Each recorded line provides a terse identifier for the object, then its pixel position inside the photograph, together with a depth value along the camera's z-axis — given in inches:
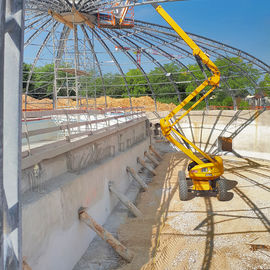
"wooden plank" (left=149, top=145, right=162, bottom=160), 930.1
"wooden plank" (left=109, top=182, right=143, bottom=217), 430.2
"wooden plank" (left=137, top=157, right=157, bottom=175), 701.9
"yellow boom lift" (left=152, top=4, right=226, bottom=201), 512.7
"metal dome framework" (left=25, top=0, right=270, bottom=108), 705.0
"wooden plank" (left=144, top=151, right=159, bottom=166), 822.5
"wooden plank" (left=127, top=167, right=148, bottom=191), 574.6
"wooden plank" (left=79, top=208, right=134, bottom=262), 311.6
